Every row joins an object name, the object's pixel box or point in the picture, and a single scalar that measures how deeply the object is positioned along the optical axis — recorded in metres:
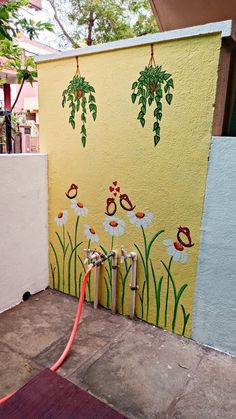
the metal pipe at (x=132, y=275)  2.47
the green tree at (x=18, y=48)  2.97
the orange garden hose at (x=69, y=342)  2.02
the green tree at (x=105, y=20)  8.61
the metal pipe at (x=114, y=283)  2.58
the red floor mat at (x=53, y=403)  1.28
